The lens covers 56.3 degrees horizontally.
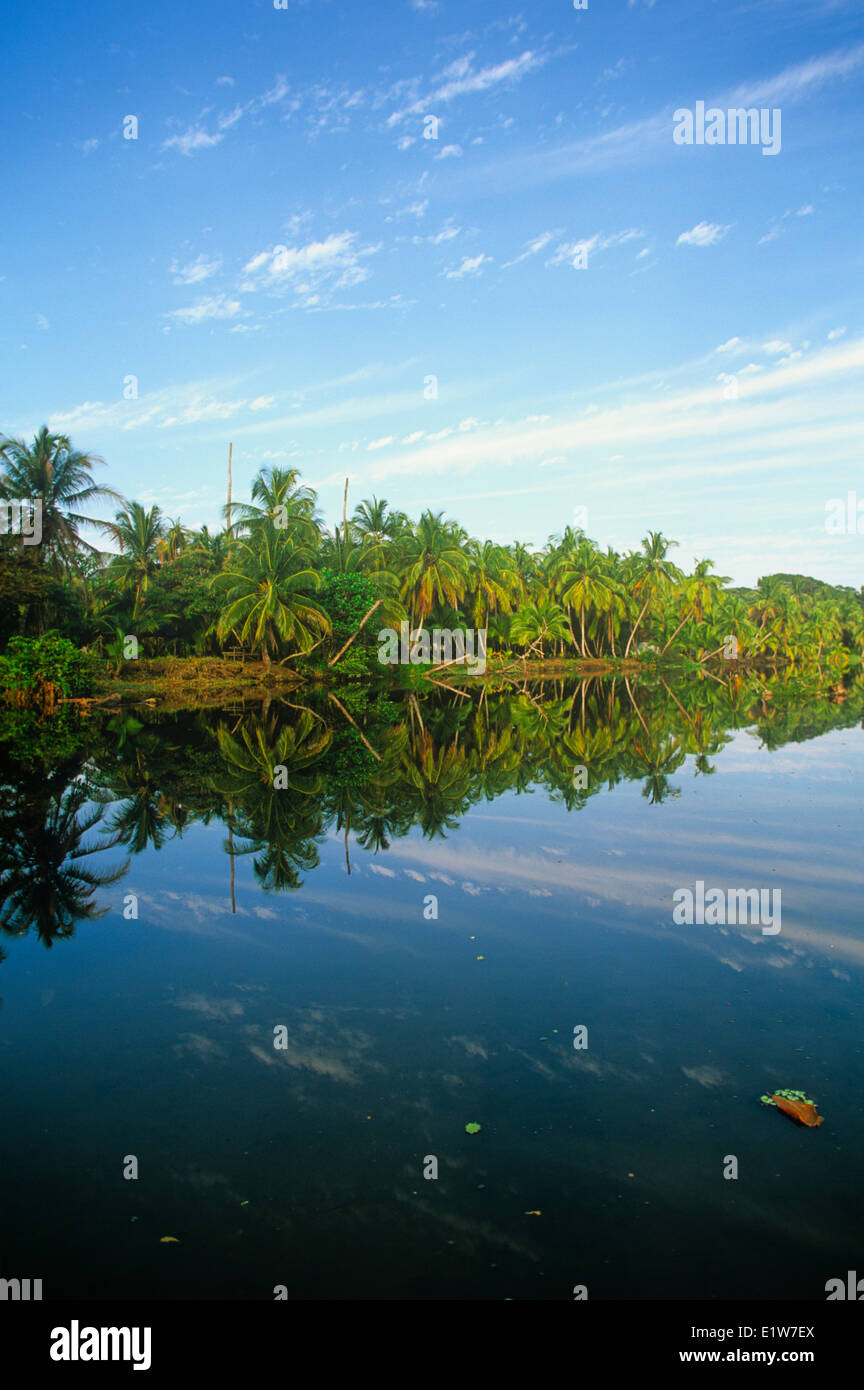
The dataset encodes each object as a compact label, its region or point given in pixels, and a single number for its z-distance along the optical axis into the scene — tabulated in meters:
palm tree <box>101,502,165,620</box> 44.38
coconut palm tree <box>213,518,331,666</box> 38.22
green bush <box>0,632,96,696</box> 30.81
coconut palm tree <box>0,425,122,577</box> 37.75
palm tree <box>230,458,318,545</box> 41.75
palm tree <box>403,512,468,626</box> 49.34
